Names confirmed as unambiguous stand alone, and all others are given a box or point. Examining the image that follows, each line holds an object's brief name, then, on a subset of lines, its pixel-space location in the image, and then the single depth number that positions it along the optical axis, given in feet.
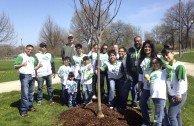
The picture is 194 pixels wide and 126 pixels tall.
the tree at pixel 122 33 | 105.92
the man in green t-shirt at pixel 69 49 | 16.98
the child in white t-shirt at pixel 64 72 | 16.10
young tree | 12.44
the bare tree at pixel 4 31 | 52.88
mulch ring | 12.31
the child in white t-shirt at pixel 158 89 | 10.89
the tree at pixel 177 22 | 130.63
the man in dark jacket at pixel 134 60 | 13.46
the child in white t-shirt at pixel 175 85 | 9.86
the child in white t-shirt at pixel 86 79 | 15.05
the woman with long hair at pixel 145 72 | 11.57
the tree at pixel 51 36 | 77.41
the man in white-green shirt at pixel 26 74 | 14.21
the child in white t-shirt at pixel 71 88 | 15.58
